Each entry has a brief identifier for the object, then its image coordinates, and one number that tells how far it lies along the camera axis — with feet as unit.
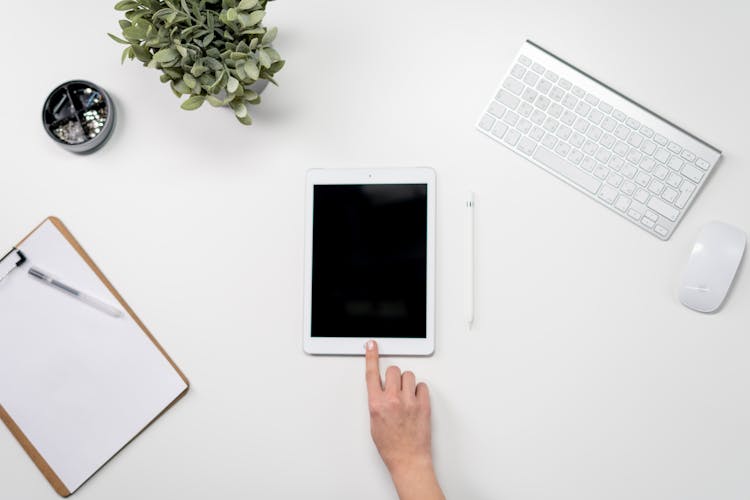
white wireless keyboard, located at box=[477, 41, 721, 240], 2.64
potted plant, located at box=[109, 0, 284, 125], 2.41
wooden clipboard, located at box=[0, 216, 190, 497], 2.74
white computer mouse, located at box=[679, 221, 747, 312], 2.54
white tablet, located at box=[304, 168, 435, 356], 2.68
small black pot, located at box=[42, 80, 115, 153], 2.79
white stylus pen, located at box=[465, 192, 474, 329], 2.65
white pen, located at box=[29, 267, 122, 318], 2.78
